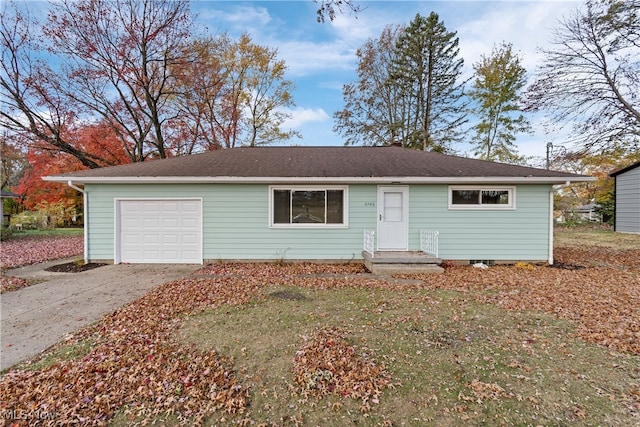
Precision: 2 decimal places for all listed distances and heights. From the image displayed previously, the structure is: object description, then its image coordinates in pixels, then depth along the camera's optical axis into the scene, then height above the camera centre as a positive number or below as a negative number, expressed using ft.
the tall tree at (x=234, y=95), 55.72 +24.74
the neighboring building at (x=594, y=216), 68.33 -1.15
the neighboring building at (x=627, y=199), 46.44 +2.25
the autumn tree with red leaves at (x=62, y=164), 48.38 +8.72
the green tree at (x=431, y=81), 60.39 +28.39
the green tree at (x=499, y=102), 65.05 +25.16
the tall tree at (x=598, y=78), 34.99 +17.05
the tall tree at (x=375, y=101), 64.80 +25.47
